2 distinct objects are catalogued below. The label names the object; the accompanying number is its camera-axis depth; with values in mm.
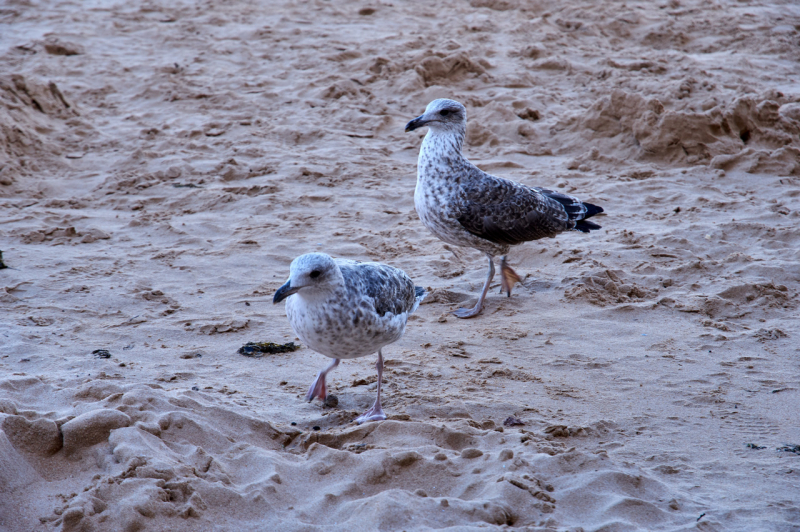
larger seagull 11133
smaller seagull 7391
